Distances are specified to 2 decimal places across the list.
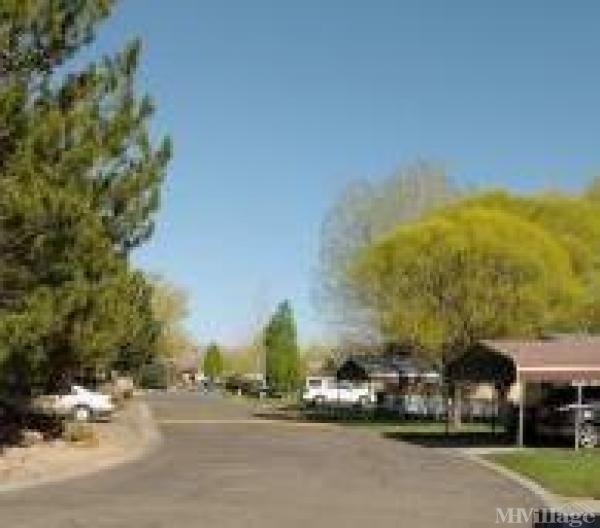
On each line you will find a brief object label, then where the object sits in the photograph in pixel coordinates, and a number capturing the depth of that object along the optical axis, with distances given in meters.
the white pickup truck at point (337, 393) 78.75
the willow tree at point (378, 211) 73.25
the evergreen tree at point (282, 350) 94.38
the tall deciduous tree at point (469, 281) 54.19
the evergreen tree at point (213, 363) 150.12
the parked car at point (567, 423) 37.97
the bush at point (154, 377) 117.26
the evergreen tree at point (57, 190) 28.36
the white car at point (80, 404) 49.12
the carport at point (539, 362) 38.50
